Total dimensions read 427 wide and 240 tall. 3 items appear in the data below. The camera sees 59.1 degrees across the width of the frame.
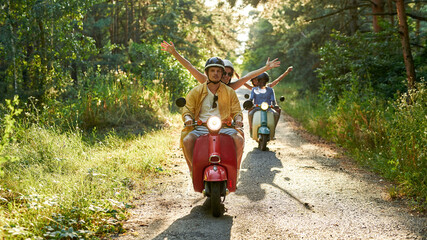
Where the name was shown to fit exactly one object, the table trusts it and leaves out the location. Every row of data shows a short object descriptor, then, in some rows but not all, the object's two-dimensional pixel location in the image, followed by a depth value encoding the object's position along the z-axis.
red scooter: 4.48
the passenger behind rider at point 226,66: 5.67
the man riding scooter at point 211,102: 5.01
